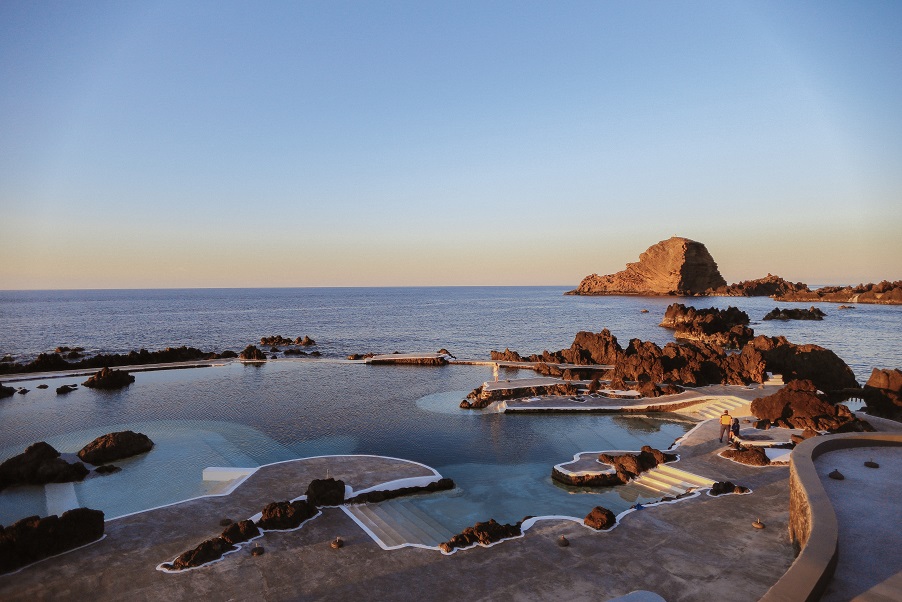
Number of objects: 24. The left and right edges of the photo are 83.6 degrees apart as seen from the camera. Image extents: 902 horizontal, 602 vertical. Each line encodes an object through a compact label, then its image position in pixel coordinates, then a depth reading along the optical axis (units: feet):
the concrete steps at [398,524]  52.03
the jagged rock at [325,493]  56.44
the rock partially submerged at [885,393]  107.76
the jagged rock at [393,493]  59.77
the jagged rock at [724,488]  57.98
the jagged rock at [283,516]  50.72
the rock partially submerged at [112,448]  75.87
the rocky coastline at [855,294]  513.04
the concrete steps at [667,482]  63.31
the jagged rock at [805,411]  80.64
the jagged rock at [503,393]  113.60
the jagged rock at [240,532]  47.32
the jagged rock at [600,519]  49.70
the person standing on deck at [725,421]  76.84
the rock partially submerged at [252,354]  176.04
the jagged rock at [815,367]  132.77
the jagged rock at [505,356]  177.52
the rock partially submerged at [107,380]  131.13
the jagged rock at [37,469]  67.41
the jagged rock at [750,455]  67.21
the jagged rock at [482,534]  46.75
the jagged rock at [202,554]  43.45
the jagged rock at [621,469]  68.54
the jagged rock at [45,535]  43.37
